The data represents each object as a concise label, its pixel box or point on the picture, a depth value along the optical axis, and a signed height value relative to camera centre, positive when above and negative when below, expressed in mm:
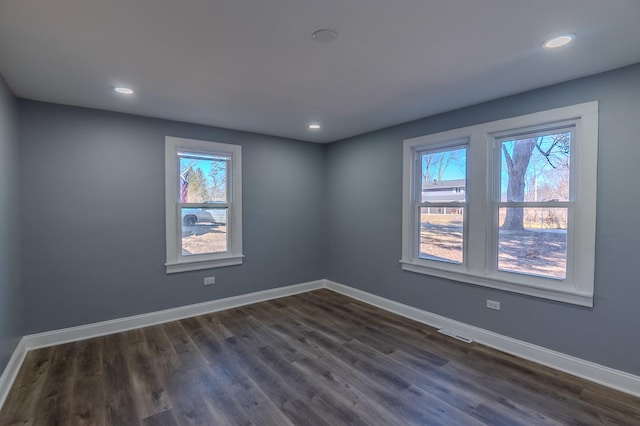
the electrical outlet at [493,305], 3123 -1013
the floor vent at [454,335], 3260 -1423
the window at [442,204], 3557 +34
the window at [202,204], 3885 +18
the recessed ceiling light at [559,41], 1959 +1106
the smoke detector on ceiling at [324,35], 1903 +1089
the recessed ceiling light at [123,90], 2812 +1079
